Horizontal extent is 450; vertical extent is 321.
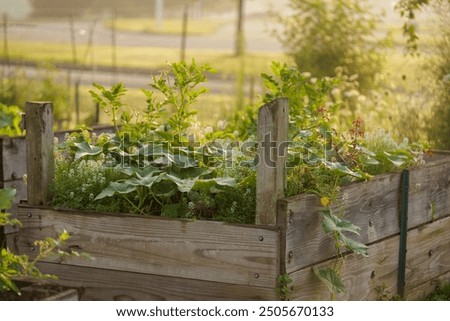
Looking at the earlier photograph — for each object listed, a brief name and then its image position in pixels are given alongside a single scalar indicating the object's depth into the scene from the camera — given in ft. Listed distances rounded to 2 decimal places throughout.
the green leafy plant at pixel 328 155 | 22.50
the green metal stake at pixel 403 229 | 26.43
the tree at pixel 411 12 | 36.73
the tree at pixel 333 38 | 47.93
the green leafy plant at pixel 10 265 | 17.91
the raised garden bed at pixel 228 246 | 21.21
